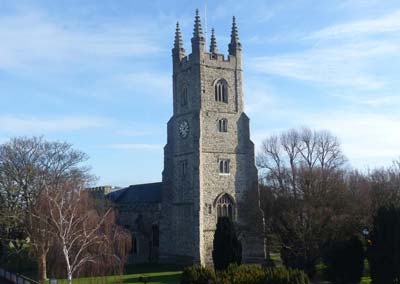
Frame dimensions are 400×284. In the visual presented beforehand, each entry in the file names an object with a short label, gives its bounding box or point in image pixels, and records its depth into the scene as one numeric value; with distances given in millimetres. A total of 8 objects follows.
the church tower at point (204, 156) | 47250
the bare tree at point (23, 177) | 43406
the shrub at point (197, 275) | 26203
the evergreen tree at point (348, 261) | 34375
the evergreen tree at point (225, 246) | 38031
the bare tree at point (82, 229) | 31578
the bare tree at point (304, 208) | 41031
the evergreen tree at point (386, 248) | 29491
